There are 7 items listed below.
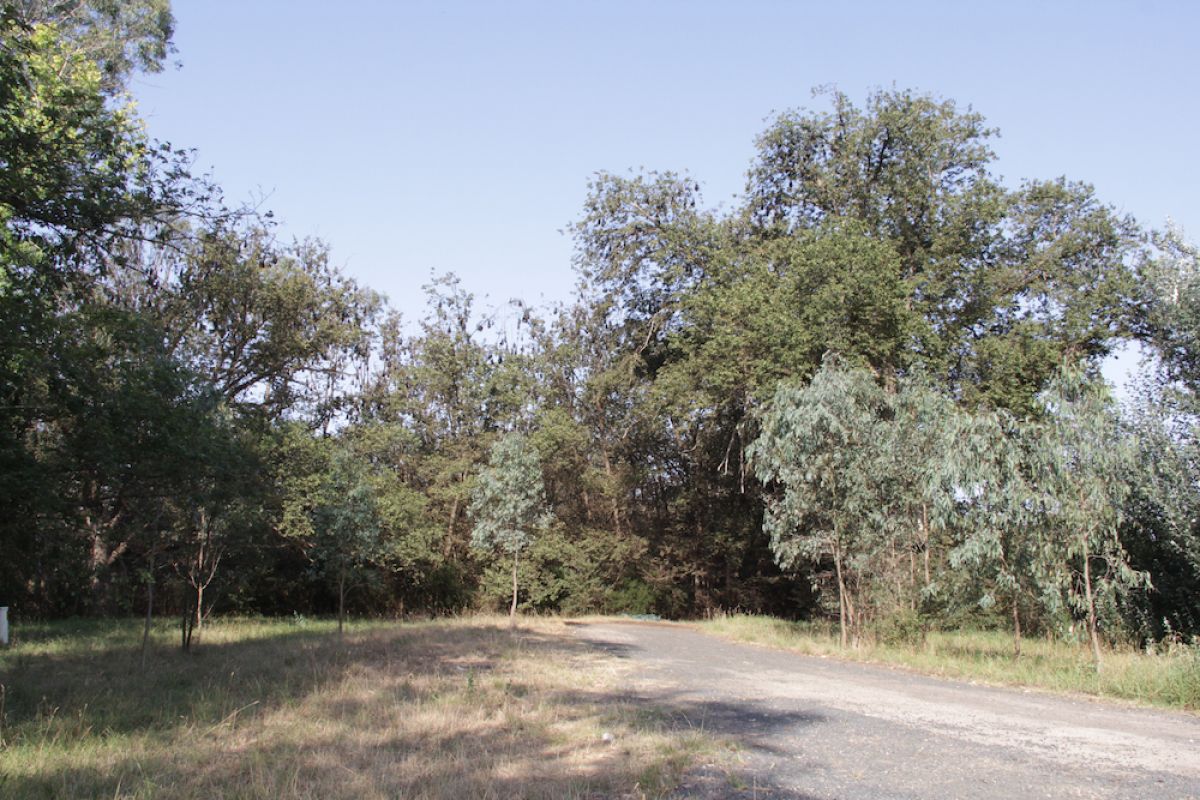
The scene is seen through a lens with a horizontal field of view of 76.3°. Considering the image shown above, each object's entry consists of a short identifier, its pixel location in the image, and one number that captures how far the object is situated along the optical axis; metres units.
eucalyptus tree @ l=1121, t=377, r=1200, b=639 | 13.45
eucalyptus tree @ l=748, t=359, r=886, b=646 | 16.64
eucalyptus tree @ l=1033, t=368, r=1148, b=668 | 11.80
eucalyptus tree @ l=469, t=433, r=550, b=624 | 25.34
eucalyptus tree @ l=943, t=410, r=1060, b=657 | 12.43
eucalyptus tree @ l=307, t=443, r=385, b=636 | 20.20
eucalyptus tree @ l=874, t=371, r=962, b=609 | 16.34
